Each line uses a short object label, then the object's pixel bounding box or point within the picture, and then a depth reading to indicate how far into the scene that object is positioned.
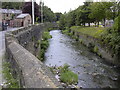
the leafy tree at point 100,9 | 24.32
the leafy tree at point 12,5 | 75.64
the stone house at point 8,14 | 53.22
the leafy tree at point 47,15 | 78.12
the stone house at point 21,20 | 36.29
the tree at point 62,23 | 70.81
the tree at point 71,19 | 52.12
